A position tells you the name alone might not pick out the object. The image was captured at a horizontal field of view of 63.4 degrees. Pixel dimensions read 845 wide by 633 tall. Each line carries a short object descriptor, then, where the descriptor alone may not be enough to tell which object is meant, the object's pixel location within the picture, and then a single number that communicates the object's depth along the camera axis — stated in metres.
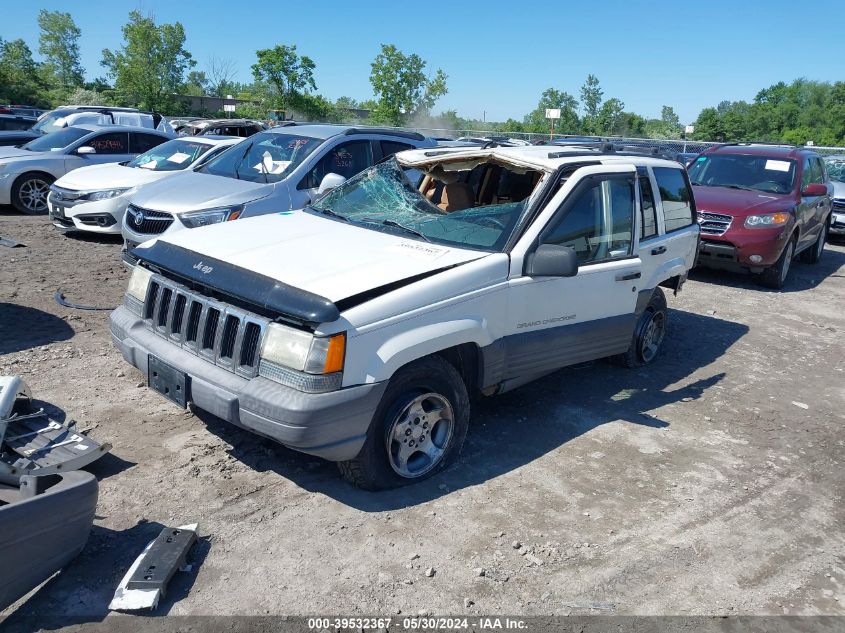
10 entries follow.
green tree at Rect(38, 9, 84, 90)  88.38
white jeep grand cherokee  3.44
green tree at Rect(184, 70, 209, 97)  76.46
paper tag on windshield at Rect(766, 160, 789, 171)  10.56
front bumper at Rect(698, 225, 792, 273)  9.41
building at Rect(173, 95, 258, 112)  60.45
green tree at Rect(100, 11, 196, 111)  51.69
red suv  9.49
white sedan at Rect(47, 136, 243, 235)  9.62
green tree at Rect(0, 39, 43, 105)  45.81
